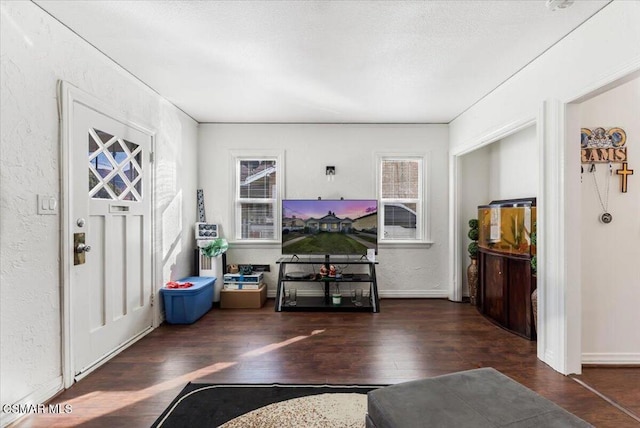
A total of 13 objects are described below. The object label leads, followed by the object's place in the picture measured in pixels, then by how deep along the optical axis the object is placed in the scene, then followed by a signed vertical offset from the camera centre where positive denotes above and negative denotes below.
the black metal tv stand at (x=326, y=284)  4.02 -0.94
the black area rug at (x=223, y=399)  1.88 -1.22
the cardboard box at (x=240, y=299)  4.14 -1.10
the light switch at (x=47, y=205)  2.04 +0.08
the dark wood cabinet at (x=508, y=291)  3.10 -0.83
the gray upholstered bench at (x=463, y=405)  1.16 -0.77
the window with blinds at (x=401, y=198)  4.64 +0.24
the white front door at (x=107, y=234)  2.36 -0.16
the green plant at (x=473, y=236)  4.14 -0.29
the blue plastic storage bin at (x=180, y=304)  3.51 -0.99
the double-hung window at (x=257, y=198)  4.62 +0.25
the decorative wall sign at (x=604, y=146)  2.54 +0.55
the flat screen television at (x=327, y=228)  4.23 -0.18
